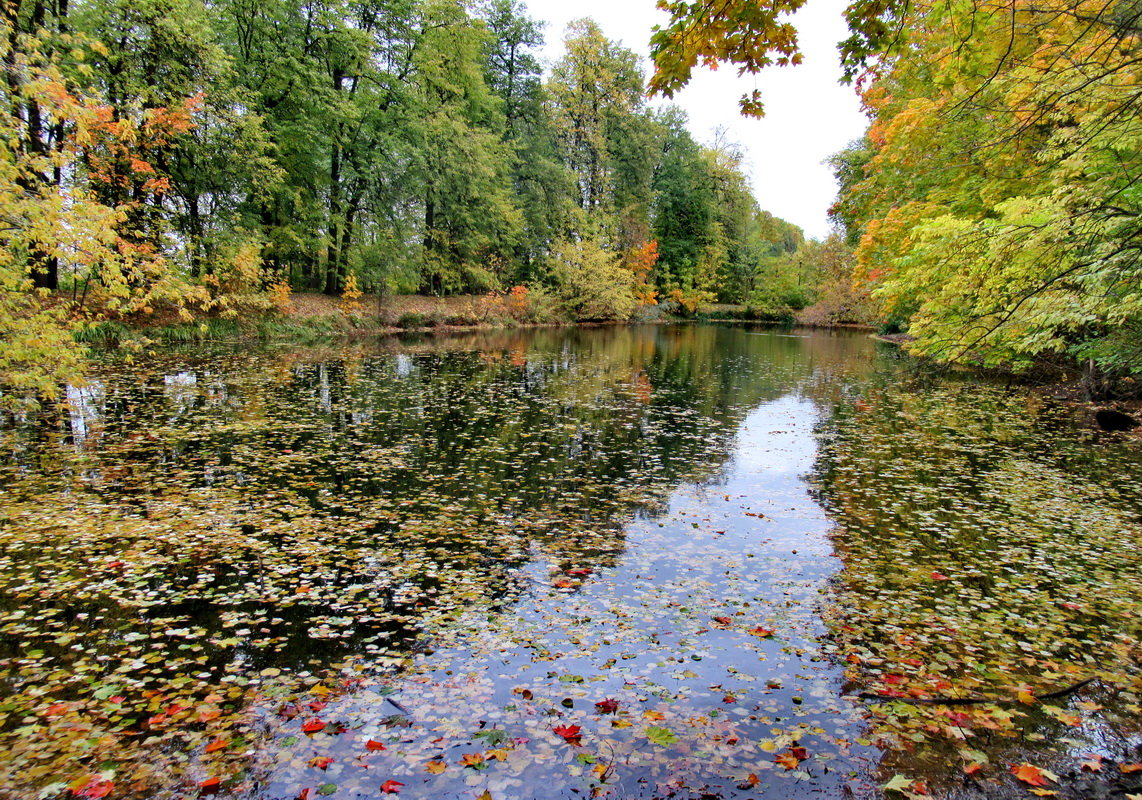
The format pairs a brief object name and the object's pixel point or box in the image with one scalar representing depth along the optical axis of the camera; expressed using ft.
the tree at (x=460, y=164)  111.55
